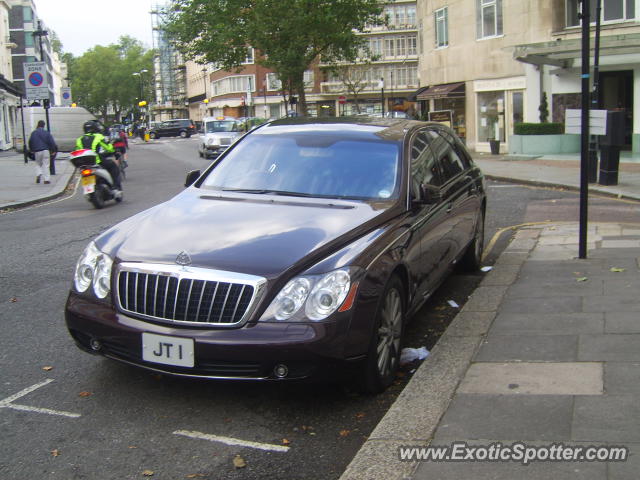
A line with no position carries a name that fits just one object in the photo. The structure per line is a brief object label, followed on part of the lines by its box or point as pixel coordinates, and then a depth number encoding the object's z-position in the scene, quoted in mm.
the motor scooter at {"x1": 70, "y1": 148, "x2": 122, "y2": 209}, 15070
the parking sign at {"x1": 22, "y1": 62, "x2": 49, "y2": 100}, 25078
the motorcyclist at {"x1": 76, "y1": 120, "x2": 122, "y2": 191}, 15648
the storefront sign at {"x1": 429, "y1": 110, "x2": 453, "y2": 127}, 35688
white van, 40312
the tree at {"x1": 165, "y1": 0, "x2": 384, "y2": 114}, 42750
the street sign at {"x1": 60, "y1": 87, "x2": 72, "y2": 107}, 48494
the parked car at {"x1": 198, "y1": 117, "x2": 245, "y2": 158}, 33219
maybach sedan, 4137
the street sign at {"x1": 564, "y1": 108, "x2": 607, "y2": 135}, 8222
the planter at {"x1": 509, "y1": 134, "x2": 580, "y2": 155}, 27266
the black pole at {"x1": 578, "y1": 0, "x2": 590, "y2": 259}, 7691
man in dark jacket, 21753
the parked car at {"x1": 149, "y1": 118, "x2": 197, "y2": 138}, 74625
